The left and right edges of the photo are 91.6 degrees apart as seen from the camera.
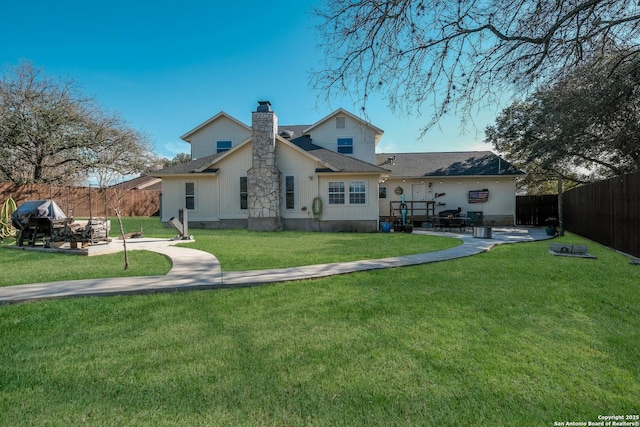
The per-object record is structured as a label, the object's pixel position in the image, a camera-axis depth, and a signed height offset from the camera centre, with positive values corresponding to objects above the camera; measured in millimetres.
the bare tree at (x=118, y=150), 23703 +5279
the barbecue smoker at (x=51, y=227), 8945 -332
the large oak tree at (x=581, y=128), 7410 +3079
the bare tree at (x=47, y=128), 20328 +6167
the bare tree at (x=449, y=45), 4730 +2680
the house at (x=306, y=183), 15039 +1530
